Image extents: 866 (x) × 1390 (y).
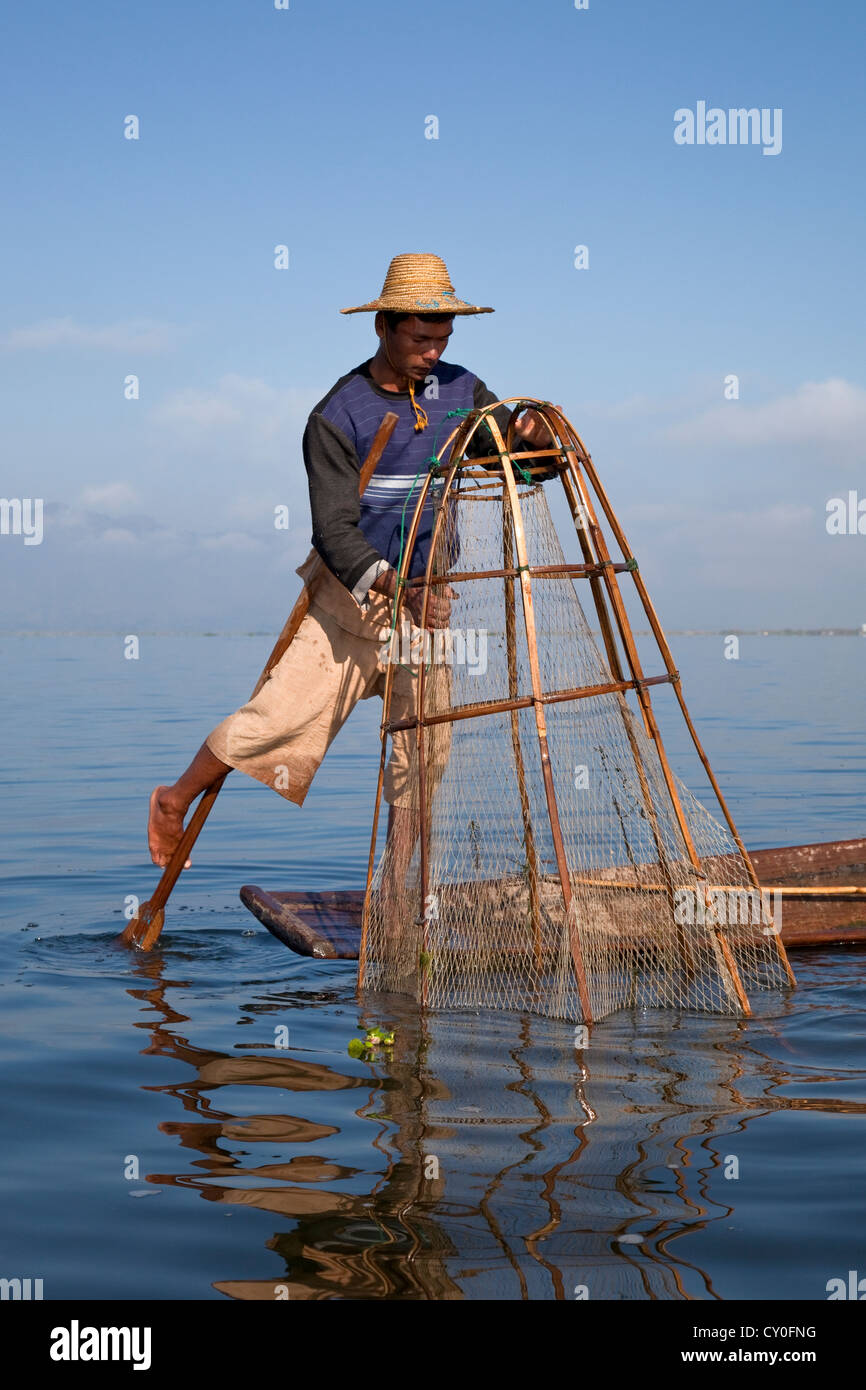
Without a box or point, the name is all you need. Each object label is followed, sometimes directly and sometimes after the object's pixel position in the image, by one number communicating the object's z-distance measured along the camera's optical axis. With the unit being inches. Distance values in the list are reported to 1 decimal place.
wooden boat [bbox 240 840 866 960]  215.2
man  193.2
